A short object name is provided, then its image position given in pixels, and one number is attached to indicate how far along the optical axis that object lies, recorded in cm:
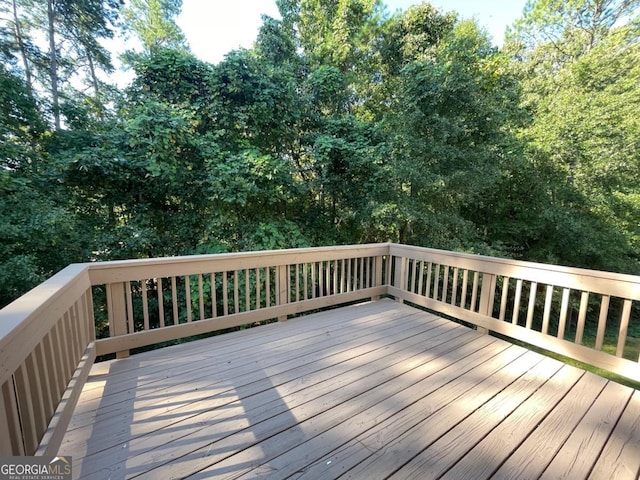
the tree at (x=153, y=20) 1100
